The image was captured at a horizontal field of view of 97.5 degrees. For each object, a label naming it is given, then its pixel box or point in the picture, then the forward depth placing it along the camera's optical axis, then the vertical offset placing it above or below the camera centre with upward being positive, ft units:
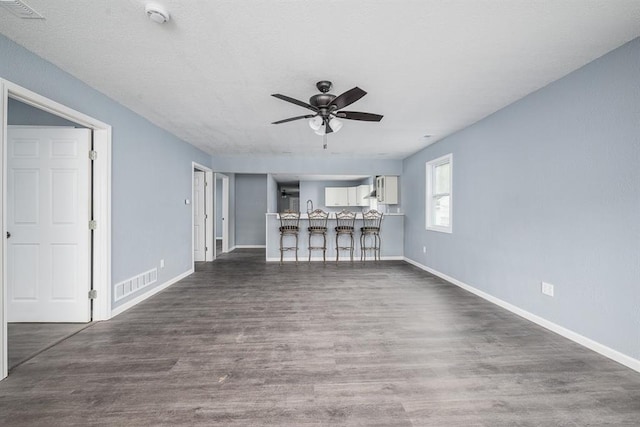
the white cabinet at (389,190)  21.97 +1.70
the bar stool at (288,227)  19.88 -1.10
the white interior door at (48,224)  9.02 -0.43
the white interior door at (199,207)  20.13 +0.30
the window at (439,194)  15.75 +1.04
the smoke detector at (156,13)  5.45 +3.94
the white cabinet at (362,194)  29.85 +1.97
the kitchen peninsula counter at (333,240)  21.01 -2.14
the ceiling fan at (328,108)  8.04 +3.24
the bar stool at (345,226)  20.08 -1.05
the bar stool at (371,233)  20.38 -1.57
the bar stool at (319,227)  19.81 -1.10
